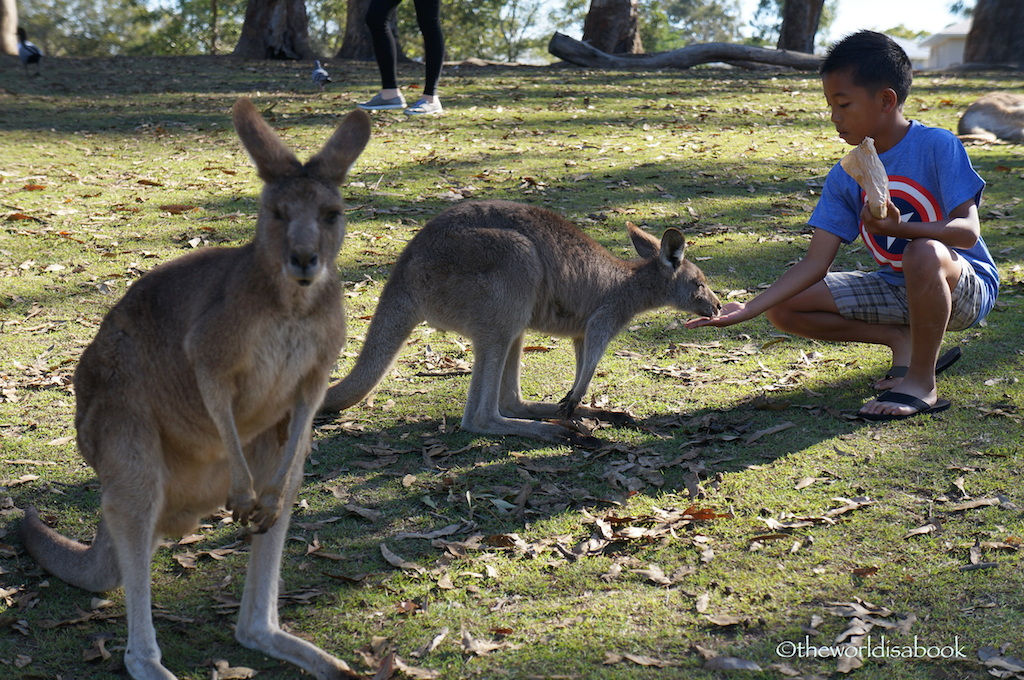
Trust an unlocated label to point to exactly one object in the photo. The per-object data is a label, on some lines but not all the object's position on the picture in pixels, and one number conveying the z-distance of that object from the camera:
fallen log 12.45
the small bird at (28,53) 11.48
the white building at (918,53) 56.92
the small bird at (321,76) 10.14
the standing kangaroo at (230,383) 2.17
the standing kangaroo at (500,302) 3.62
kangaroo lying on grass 8.62
